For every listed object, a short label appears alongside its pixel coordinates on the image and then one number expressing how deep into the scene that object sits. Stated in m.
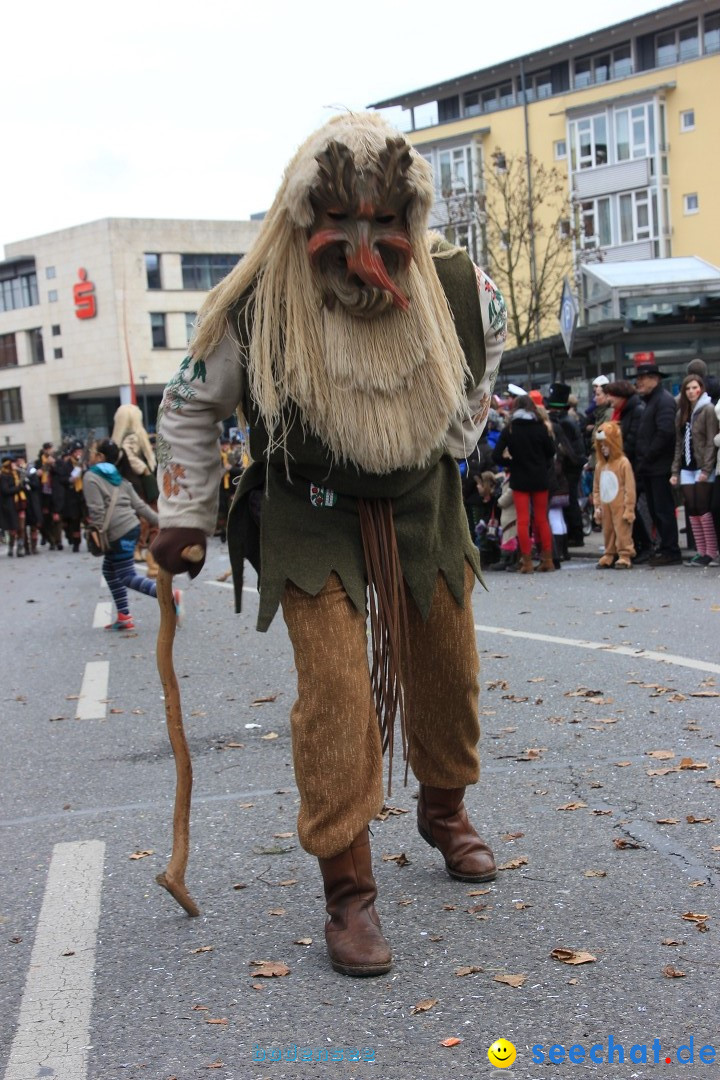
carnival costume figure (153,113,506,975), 3.22
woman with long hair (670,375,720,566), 11.73
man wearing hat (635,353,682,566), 12.30
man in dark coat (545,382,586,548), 13.71
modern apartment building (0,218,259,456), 73.75
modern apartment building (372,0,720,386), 53.12
